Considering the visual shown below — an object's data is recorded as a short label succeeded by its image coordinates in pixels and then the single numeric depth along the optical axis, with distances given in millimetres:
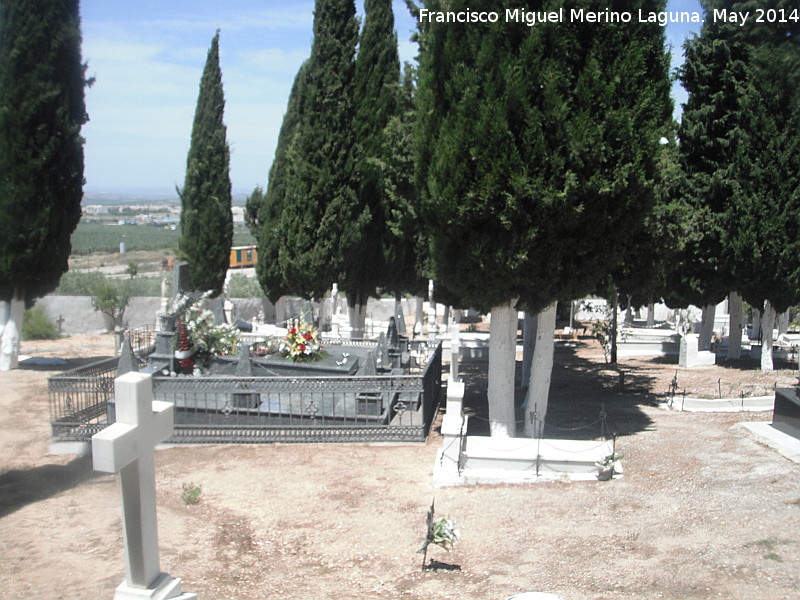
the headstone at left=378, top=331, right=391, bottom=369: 14094
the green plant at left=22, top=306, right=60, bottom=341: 22625
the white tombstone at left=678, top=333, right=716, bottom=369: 18984
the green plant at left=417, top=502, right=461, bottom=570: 6094
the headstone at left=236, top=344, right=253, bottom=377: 11929
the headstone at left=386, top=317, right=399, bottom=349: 15602
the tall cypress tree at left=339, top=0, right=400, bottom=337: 19594
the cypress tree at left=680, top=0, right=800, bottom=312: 17219
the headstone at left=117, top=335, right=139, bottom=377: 10750
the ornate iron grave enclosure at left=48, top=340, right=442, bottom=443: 10656
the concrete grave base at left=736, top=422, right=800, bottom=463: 8906
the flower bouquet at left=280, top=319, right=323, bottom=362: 13195
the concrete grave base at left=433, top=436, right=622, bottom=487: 8422
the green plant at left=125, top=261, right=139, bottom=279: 35438
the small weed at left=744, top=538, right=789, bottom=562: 5820
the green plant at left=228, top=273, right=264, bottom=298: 37062
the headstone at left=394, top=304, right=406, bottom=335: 16475
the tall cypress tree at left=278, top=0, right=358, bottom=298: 18859
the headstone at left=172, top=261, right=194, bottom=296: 14186
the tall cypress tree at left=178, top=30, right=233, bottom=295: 24797
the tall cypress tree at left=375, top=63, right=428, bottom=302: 12195
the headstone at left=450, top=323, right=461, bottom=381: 11572
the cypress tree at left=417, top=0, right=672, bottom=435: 8953
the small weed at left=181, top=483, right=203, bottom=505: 7863
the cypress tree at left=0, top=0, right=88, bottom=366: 15172
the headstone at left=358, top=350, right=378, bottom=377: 12086
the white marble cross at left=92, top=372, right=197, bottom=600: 4238
